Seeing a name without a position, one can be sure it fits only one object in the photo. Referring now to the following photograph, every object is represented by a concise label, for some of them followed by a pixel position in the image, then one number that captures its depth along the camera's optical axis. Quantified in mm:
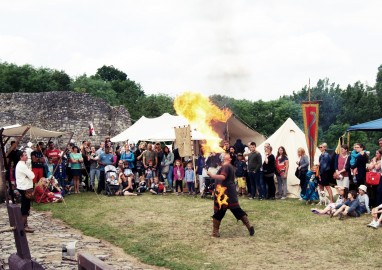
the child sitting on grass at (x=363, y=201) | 11297
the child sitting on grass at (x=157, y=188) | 16438
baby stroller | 16031
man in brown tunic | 9539
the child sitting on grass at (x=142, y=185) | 16656
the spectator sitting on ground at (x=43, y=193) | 14702
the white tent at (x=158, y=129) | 18516
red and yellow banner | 13508
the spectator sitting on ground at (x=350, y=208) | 10977
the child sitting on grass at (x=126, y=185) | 16109
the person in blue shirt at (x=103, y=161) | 16516
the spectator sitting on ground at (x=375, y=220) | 9906
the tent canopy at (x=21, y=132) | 15901
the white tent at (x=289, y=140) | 16750
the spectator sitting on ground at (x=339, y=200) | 11343
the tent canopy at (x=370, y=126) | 13381
